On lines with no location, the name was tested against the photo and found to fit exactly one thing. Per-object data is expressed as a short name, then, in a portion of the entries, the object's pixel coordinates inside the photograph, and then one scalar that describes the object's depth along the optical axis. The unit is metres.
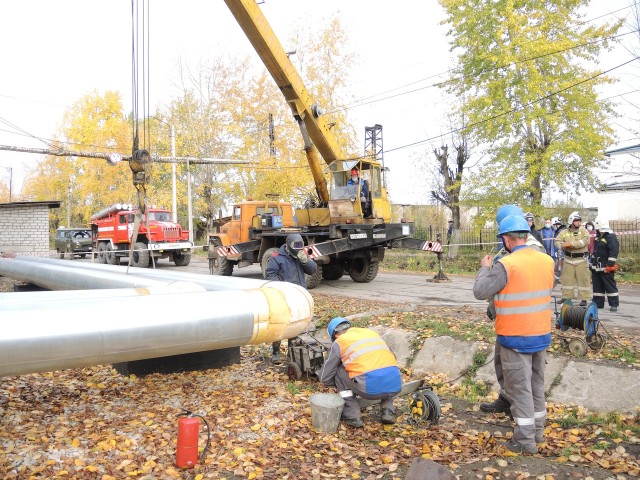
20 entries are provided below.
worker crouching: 4.64
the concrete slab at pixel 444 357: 6.57
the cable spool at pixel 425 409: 4.82
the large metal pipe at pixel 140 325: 3.73
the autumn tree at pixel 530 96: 15.68
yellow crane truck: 12.22
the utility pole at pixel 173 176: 27.09
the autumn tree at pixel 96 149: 32.38
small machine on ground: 6.10
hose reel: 6.05
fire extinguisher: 3.96
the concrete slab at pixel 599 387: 5.12
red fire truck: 20.72
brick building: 16.45
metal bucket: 4.62
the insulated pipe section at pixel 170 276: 5.81
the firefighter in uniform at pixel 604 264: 8.82
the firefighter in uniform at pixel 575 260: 8.63
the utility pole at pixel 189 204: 26.81
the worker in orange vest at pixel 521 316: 4.12
